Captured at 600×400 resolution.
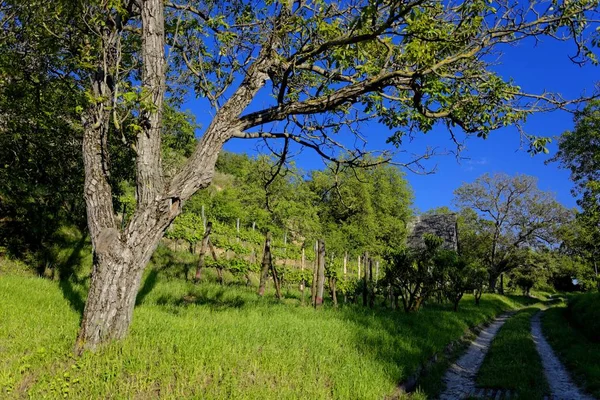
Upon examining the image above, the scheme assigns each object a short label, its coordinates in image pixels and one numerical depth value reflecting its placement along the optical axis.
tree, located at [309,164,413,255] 38.66
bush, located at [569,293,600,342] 13.64
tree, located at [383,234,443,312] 13.88
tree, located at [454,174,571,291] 39.97
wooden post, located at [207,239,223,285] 13.19
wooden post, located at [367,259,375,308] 13.48
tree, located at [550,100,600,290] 19.49
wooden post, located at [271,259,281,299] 11.56
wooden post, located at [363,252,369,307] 13.36
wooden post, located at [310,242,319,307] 10.88
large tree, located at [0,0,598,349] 4.91
